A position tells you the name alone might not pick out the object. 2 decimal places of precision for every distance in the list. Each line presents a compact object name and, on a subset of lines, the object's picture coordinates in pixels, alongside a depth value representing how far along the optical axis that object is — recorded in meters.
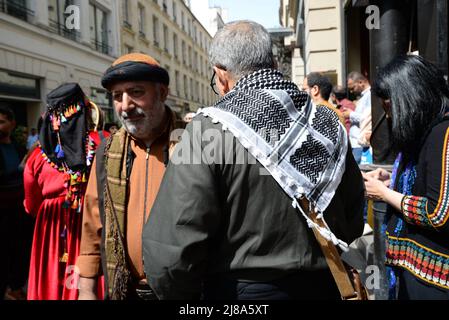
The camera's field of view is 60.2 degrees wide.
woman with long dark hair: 1.71
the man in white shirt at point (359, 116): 4.41
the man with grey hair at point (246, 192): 1.33
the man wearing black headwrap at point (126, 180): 1.91
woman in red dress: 2.60
